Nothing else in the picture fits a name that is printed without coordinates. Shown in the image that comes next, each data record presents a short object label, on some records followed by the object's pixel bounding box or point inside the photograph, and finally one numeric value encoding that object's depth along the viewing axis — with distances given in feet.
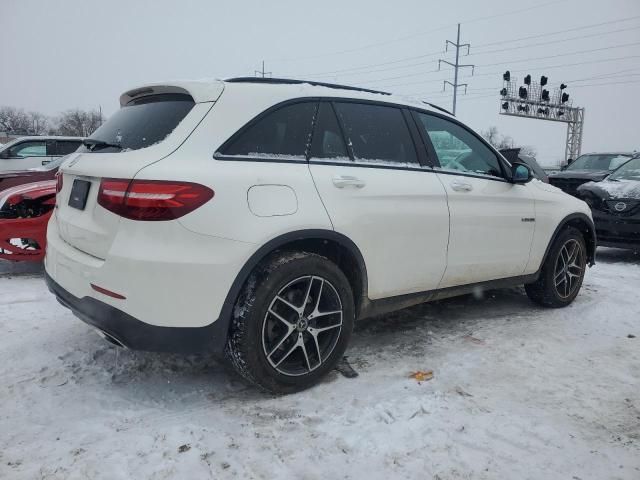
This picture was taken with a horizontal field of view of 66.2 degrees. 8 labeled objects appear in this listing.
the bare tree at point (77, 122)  258.57
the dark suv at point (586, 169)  32.14
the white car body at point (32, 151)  32.27
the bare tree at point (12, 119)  290.29
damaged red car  16.94
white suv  7.73
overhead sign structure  123.25
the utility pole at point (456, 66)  126.41
